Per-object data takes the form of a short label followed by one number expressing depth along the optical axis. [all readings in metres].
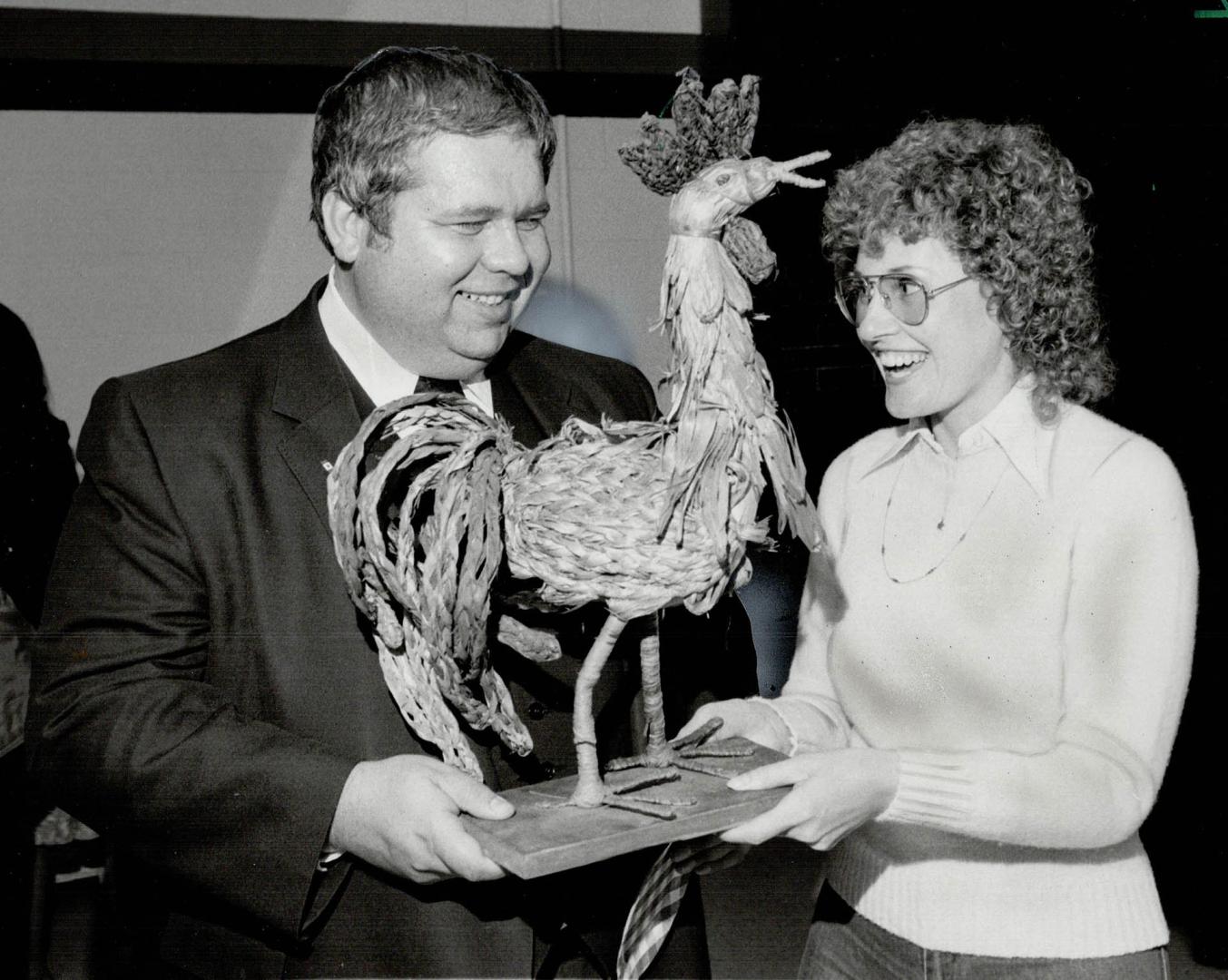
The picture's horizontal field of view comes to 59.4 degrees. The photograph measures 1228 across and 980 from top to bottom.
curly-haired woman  1.48
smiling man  1.48
